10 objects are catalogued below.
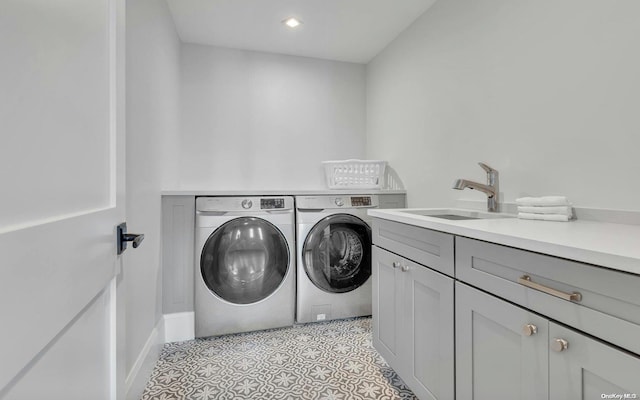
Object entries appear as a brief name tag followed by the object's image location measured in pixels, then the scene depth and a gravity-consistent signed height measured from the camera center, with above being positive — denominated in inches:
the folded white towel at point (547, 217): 49.0 -3.4
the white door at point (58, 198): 16.0 +0.1
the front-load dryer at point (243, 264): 85.5 -19.0
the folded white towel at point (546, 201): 49.8 -0.8
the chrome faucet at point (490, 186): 65.0 +2.2
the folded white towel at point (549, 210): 49.4 -2.2
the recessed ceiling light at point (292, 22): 94.7 +55.0
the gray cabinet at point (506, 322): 26.7 -14.5
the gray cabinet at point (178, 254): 84.4 -15.2
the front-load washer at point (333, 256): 93.1 -18.2
